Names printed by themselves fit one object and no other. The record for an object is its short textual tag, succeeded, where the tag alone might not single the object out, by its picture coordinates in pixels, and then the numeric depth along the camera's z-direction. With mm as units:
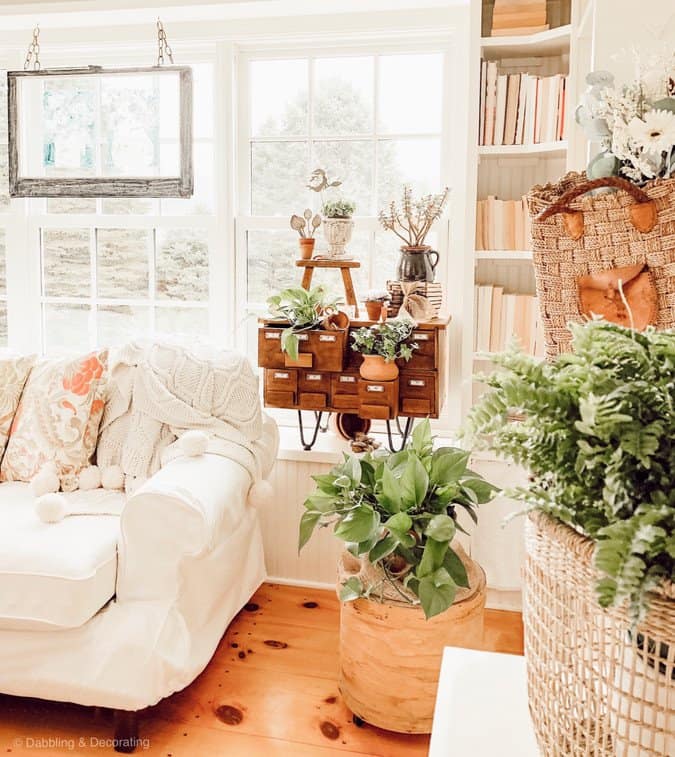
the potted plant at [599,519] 542
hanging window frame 3229
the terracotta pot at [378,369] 2701
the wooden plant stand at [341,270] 2945
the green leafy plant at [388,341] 2686
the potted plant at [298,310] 2754
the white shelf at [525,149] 2752
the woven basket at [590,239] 1284
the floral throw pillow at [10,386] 2762
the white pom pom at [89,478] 2635
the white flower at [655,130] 1242
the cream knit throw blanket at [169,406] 2668
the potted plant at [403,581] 2029
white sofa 2059
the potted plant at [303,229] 3018
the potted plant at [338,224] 2947
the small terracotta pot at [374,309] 2820
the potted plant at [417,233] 2846
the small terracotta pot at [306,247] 3016
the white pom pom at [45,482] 2553
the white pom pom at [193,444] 2514
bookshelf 2727
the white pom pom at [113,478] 2646
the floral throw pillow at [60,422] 2658
